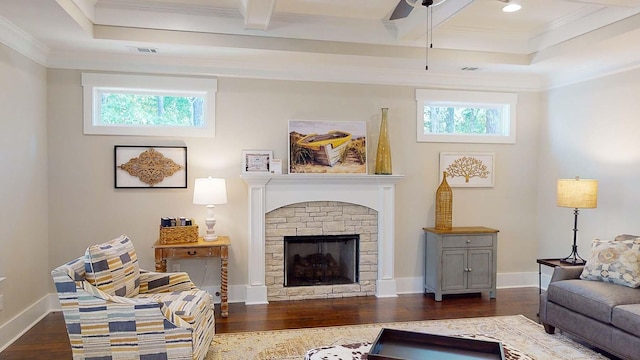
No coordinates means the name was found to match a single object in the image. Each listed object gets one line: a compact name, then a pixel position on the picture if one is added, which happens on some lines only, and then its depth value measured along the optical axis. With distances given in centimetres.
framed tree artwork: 523
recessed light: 346
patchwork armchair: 281
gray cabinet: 482
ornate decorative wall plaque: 452
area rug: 340
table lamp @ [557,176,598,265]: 416
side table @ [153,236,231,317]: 413
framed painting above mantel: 481
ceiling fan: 251
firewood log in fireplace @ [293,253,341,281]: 498
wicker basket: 423
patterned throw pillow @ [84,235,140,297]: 295
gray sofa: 306
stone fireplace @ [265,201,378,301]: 478
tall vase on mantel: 492
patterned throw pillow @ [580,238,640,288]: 349
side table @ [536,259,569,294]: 426
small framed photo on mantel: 474
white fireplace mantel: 467
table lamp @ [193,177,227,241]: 430
